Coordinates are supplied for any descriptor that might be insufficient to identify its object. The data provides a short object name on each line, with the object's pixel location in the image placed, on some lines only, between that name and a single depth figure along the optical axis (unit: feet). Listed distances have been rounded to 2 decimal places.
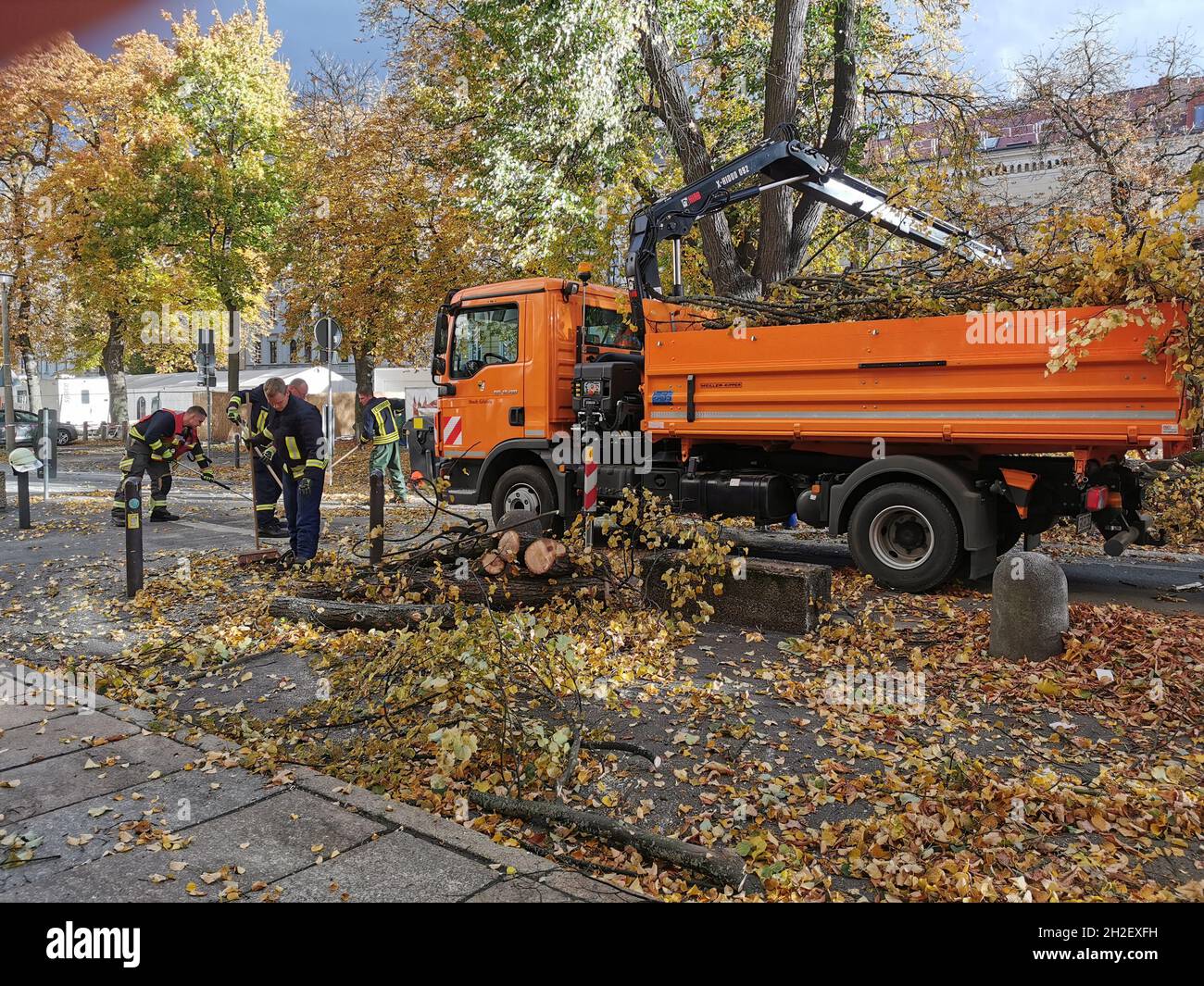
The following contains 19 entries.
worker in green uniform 45.65
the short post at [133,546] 25.38
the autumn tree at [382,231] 66.44
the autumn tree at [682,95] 42.06
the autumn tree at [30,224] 87.66
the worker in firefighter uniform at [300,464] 29.04
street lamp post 68.95
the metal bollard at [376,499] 30.30
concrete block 20.63
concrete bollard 17.85
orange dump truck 22.57
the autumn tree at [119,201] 79.61
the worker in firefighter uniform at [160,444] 38.04
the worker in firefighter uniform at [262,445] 32.11
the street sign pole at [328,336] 49.57
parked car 87.65
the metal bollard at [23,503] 39.91
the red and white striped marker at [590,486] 31.35
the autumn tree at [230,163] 80.69
